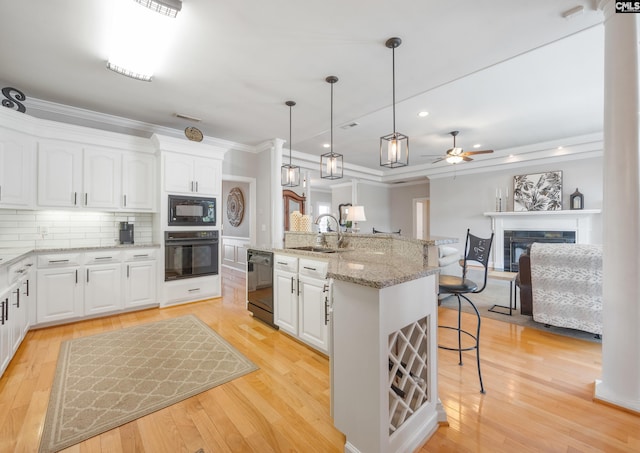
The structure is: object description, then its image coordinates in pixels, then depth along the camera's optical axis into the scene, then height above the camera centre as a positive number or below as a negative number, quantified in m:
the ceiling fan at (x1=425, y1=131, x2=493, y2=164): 4.86 +1.24
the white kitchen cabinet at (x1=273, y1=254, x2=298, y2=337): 2.79 -0.70
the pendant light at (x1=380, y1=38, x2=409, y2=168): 2.38 +0.71
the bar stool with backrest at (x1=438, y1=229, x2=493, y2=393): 2.13 -0.44
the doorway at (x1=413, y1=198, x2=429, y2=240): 9.66 +0.31
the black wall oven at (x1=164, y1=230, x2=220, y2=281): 3.97 -0.41
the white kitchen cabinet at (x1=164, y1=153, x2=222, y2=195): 3.97 +0.78
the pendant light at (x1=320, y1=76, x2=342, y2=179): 3.02 +0.70
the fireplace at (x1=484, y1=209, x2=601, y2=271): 5.81 +0.04
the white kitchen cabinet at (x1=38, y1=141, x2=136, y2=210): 3.31 +0.63
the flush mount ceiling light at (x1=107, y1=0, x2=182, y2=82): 1.94 +1.56
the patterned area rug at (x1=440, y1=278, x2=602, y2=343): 2.96 -1.12
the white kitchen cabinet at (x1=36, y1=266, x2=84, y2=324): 3.13 -0.78
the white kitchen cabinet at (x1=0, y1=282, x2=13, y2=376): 2.14 -0.84
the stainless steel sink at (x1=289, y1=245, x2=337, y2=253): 3.03 -0.26
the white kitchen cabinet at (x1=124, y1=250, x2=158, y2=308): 3.69 -0.71
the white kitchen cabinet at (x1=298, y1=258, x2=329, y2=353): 2.47 -0.72
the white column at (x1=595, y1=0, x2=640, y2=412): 1.77 +0.07
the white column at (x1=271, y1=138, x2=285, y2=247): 4.97 +0.57
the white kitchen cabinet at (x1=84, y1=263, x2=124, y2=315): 3.41 -0.78
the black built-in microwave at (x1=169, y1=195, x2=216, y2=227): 4.01 +0.23
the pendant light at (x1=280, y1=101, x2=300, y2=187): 3.54 +0.66
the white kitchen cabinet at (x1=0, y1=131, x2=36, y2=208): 2.89 +0.61
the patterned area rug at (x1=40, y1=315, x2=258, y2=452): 1.71 -1.17
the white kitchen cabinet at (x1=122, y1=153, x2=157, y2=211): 3.85 +0.63
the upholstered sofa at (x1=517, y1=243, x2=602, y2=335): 2.77 -0.62
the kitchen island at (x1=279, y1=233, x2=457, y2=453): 1.32 -0.67
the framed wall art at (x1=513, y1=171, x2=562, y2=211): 6.17 +0.78
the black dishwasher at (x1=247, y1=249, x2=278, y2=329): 3.17 -0.70
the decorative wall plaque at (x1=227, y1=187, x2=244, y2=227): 7.05 +0.52
